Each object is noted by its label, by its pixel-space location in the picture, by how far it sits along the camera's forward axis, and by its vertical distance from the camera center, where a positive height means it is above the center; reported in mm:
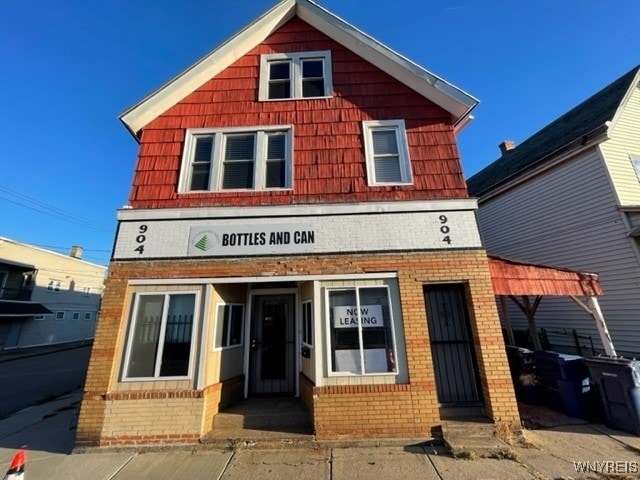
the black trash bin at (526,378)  6973 -1327
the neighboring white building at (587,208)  9344 +4158
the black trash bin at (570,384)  6141 -1291
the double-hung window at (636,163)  10302 +5366
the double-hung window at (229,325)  6555 +142
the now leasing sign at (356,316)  5996 +219
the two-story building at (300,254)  5613 +1574
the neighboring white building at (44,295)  25219 +3968
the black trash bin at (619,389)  5289 -1264
